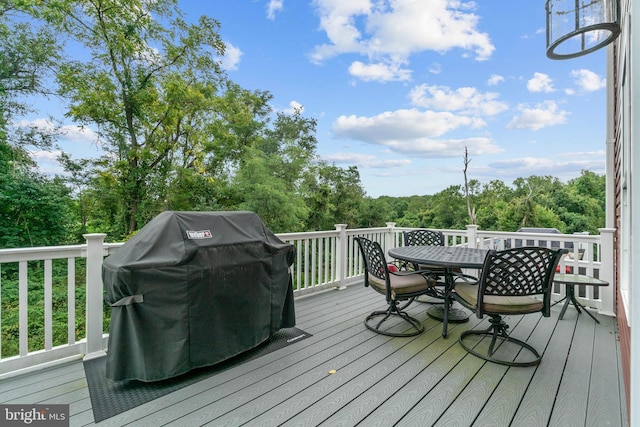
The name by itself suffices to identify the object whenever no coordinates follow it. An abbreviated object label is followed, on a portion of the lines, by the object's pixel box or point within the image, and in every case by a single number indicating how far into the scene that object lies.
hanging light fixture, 2.07
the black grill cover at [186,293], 2.02
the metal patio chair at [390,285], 2.96
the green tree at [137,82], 8.57
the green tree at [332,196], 14.98
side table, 3.38
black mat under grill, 1.91
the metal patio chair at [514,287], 2.45
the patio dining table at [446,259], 2.81
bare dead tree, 18.58
